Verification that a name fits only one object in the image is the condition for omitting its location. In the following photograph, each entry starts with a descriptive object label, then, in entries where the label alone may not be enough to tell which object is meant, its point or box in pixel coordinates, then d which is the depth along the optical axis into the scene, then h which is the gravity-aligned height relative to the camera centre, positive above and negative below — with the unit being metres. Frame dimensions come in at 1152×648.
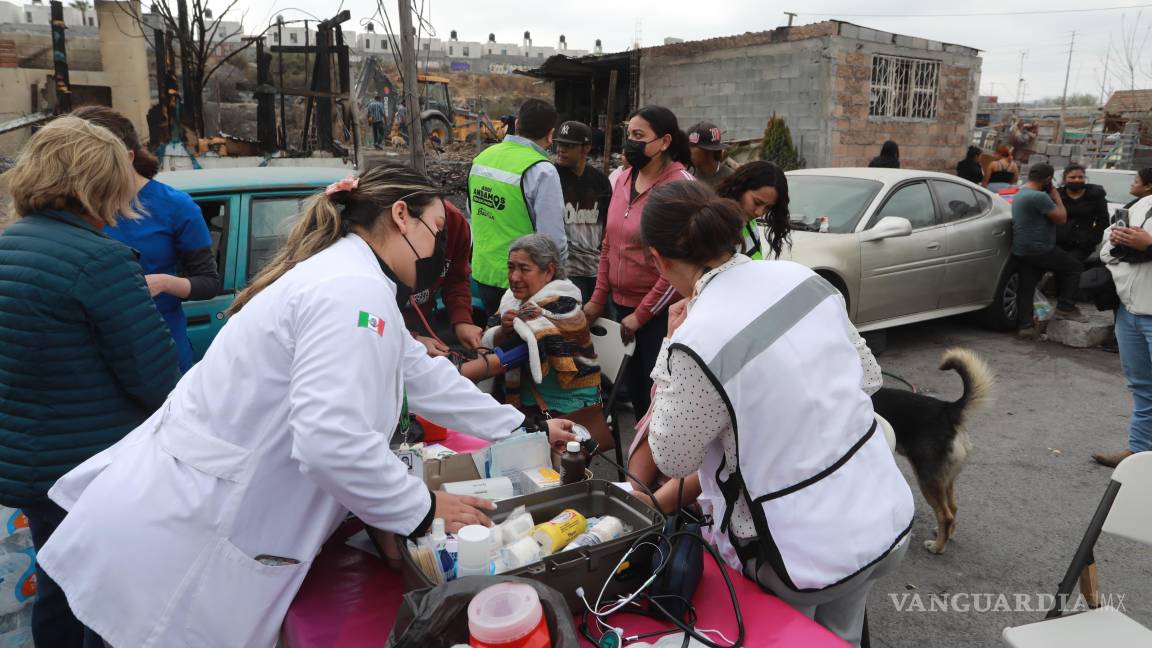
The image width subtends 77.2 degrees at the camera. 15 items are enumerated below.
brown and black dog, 3.24 -1.15
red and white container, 1.26 -0.80
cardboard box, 2.08 -0.89
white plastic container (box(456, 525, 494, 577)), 1.54 -0.83
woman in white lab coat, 1.46 -0.69
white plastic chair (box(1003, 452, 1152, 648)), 2.27 -1.10
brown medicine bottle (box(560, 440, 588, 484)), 2.04 -0.83
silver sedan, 6.23 -0.61
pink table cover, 1.60 -1.06
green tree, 13.52 +0.46
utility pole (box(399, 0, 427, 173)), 4.98 +0.53
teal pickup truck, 3.89 -0.35
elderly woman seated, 3.63 -0.90
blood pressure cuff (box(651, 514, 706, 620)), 1.64 -0.90
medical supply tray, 1.55 -0.86
